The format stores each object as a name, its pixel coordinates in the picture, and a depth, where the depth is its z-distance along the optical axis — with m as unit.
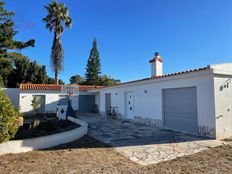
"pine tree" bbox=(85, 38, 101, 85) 40.41
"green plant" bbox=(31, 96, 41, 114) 19.12
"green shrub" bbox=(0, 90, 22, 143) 5.68
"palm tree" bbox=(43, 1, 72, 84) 26.91
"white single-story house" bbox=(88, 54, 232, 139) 7.92
